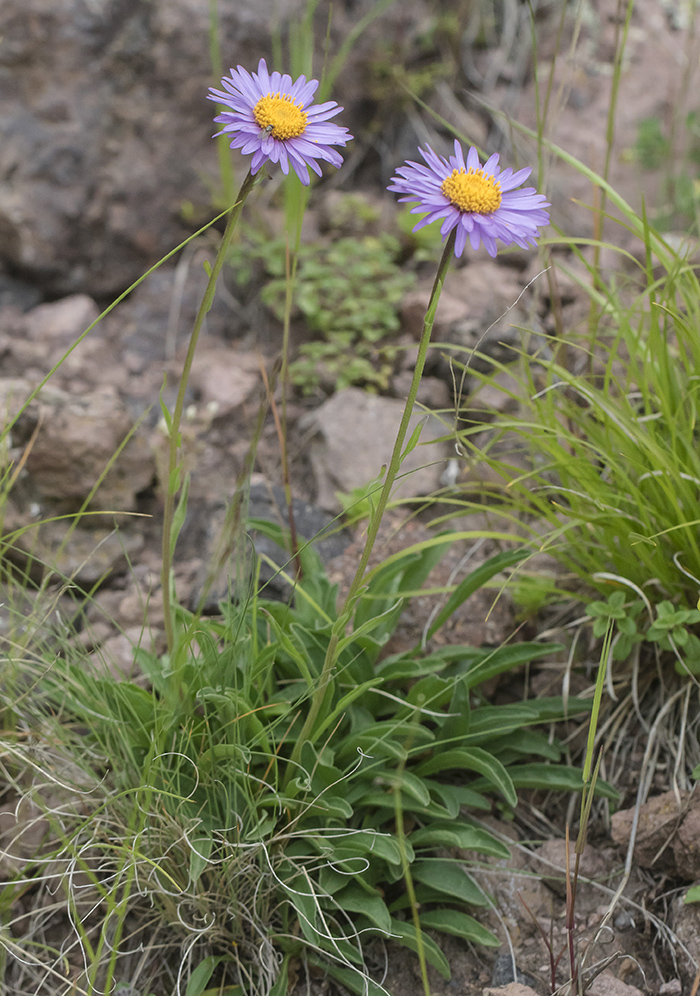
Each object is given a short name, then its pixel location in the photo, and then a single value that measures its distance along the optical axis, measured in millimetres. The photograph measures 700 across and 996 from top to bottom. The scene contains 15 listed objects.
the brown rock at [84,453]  1054
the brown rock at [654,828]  907
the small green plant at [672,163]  1350
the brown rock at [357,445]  1115
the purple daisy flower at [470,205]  786
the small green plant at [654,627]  911
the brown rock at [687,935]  876
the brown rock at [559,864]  919
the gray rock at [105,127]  1302
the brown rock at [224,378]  1244
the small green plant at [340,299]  1260
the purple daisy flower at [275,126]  801
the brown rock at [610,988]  865
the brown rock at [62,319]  1281
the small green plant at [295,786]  879
